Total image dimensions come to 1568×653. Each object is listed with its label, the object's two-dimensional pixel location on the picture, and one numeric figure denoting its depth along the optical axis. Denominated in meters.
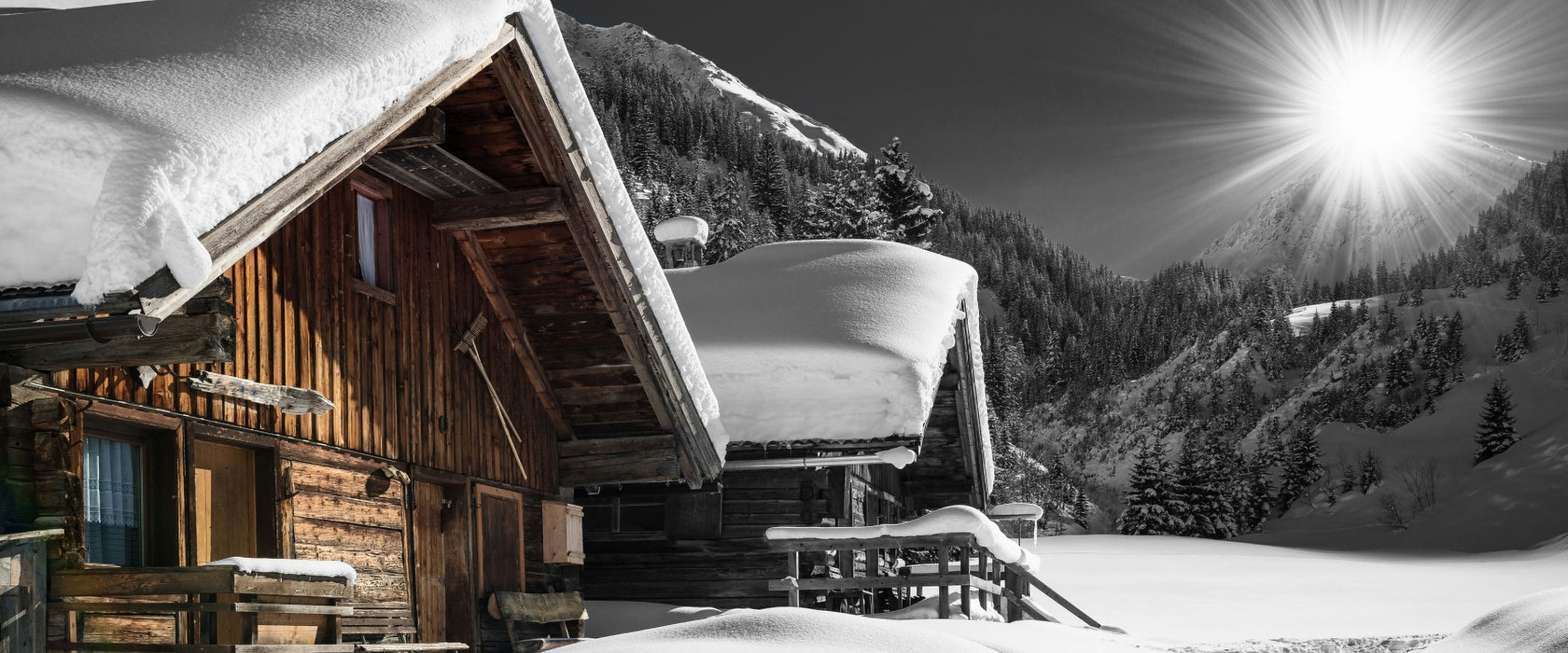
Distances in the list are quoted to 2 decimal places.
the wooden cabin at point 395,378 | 5.93
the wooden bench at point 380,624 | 8.79
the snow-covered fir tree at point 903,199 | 53.12
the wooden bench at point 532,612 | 10.66
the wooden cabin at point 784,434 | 14.63
